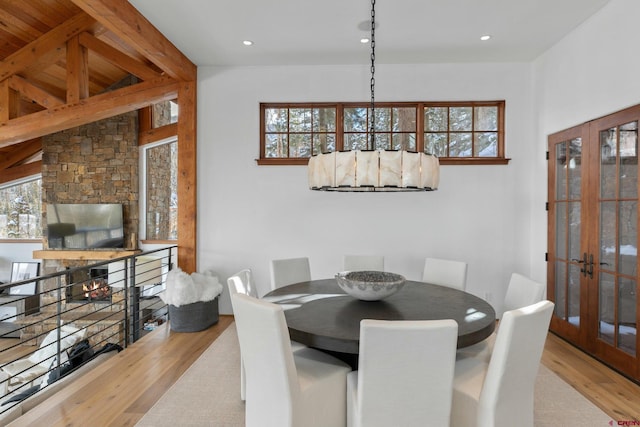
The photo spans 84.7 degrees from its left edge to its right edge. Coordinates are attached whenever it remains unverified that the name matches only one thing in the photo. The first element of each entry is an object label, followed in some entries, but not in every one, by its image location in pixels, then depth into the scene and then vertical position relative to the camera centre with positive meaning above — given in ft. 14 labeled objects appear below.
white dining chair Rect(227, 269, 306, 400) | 7.14 -1.64
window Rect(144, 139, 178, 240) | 20.56 +1.26
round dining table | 5.80 -1.97
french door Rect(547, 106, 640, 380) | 8.84 -0.72
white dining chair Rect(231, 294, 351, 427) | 5.23 -2.76
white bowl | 7.22 -1.59
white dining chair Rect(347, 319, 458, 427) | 4.73 -2.25
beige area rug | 7.09 -4.21
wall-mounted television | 19.80 -0.84
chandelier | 6.87 +0.84
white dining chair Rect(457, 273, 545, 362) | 7.07 -1.89
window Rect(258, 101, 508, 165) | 13.52 +3.22
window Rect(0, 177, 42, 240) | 23.70 +0.07
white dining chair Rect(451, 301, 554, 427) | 5.08 -2.56
